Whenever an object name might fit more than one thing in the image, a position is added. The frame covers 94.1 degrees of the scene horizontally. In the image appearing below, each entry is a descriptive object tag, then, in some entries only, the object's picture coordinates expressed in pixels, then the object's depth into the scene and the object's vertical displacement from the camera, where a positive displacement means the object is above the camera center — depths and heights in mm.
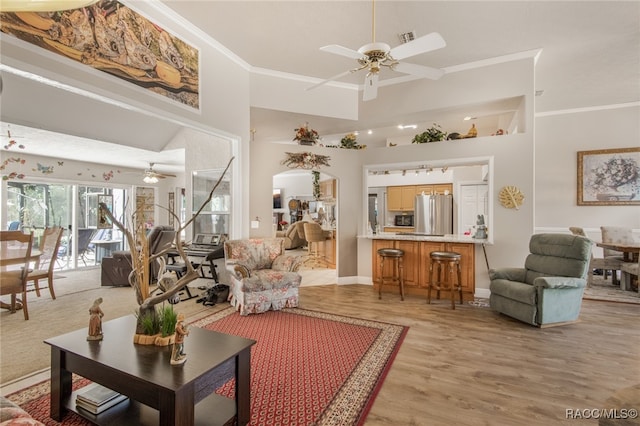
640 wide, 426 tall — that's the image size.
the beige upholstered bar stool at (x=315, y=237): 7656 -605
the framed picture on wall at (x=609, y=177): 6012 +749
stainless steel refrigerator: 7453 -16
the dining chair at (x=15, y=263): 3680 -639
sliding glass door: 6281 -34
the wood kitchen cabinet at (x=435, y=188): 7758 +667
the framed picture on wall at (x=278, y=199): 12430 +607
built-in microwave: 8328 -185
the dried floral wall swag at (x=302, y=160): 5320 +955
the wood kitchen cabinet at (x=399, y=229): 8262 -426
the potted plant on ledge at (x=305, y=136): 5374 +1400
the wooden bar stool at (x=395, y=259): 4676 -739
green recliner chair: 3455 -892
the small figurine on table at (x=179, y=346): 1644 -743
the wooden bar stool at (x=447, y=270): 4230 -842
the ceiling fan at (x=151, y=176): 7624 +977
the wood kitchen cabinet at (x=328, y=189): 8291 +751
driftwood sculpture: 1846 -389
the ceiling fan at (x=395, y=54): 2552 +1453
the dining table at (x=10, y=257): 3718 -552
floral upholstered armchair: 3904 -839
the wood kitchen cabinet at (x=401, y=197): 8289 +458
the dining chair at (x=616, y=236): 5445 -417
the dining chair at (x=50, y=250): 4453 -558
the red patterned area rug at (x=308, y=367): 2008 -1327
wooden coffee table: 1486 -878
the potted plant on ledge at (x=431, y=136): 5117 +1340
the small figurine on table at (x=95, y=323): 1918 -714
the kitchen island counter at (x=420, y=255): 4590 -679
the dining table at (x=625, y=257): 4887 -754
